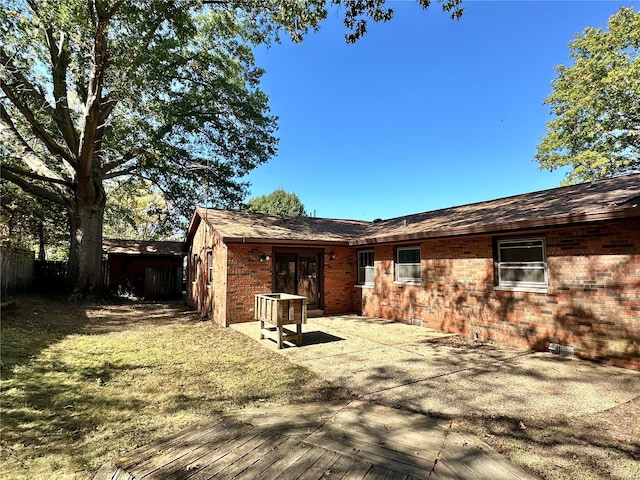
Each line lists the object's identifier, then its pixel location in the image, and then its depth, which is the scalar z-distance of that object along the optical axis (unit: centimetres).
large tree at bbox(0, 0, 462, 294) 962
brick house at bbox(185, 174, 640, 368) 582
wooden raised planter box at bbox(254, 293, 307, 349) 712
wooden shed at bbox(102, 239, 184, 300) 1859
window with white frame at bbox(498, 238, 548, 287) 697
